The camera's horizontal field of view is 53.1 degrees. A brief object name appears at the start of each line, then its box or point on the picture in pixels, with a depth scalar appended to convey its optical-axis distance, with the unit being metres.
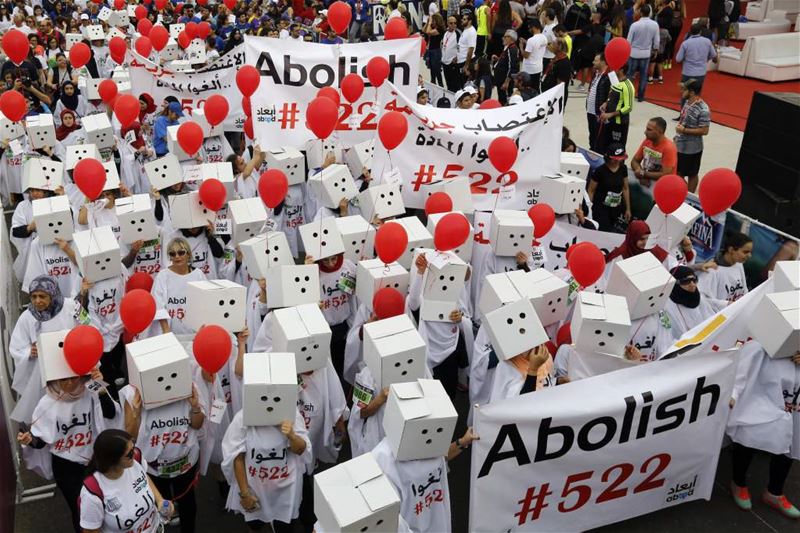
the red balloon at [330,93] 9.07
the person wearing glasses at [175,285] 6.38
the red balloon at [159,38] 14.14
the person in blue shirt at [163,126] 10.01
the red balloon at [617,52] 10.38
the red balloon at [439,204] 7.11
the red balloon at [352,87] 9.28
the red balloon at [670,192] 6.92
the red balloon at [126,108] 9.08
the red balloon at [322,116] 8.19
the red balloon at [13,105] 9.27
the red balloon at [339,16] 12.66
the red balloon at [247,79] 9.00
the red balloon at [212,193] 6.86
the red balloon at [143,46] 12.81
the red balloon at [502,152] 7.63
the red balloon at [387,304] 5.82
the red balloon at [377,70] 9.42
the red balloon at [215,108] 9.20
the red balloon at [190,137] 8.57
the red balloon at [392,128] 7.66
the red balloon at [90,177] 7.37
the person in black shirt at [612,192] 8.73
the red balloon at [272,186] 7.21
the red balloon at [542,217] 6.81
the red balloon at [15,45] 12.35
